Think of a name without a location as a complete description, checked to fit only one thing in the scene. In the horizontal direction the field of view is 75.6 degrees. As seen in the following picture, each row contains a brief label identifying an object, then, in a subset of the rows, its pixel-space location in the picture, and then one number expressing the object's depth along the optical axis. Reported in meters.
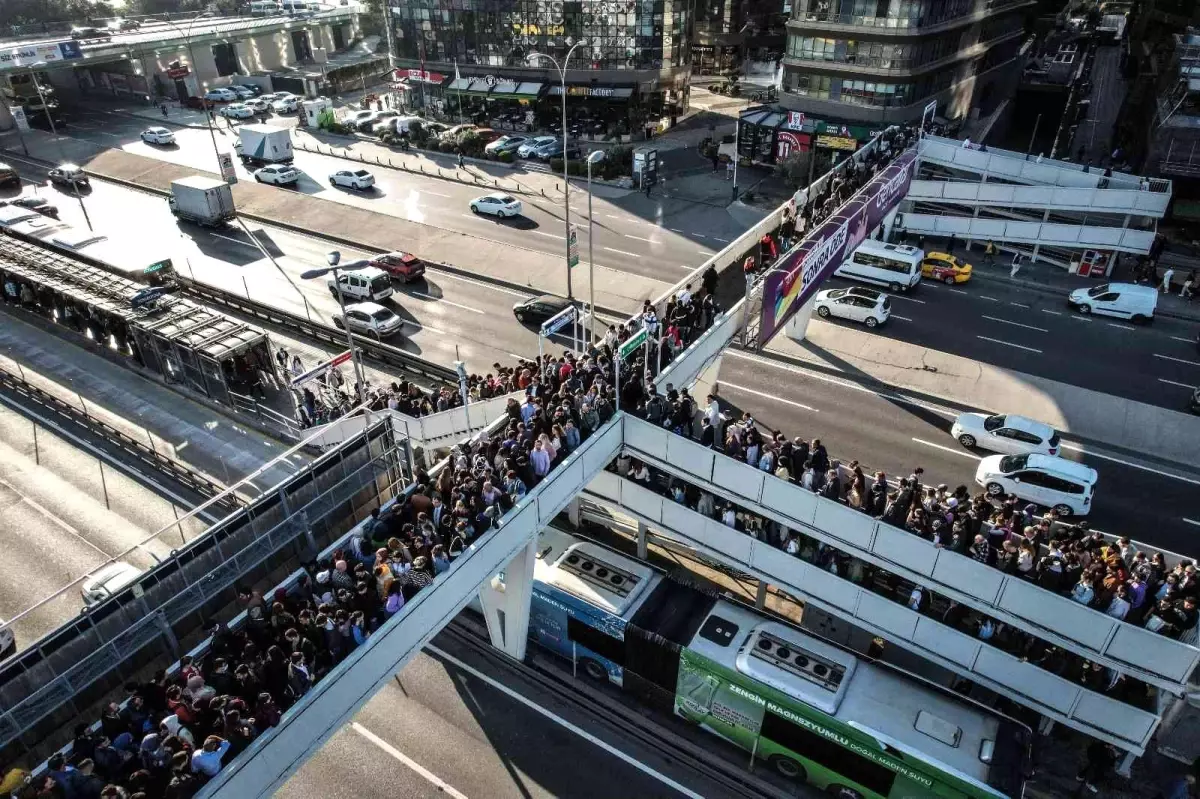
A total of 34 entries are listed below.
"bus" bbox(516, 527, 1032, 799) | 16.83
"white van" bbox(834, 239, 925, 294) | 41.25
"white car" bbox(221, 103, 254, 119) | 83.12
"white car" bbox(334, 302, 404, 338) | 38.16
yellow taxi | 42.62
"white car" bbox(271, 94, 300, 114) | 84.77
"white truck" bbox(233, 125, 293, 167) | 64.69
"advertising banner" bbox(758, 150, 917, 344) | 28.22
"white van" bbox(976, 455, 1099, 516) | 26.05
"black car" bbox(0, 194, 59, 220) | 56.81
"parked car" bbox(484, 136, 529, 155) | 65.88
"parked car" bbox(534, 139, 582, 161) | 64.69
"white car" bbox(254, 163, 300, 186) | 61.38
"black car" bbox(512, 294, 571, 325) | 38.78
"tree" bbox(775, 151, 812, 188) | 58.25
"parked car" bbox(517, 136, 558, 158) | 65.19
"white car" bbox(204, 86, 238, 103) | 88.88
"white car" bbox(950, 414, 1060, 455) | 28.33
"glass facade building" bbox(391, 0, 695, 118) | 69.44
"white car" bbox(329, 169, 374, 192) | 59.97
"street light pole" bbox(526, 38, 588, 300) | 36.22
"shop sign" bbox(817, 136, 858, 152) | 56.97
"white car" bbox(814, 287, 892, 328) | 38.06
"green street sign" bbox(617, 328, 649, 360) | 20.30
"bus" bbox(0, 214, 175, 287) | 42.09
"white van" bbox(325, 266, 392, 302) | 41.09
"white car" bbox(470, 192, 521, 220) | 53.12
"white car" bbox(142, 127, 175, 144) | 74.12
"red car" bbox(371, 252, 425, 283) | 44.06
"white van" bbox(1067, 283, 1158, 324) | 37.91
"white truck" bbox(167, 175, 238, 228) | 52.75
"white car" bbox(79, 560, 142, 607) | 22.28
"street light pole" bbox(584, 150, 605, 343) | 36.94
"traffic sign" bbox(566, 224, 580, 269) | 36.61
